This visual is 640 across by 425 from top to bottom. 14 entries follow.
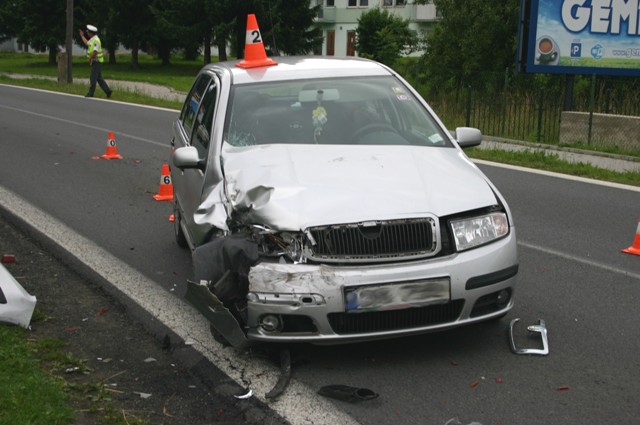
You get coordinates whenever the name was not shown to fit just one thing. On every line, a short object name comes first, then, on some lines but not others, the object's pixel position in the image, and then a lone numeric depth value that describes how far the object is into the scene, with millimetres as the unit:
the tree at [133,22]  54625
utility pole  35656
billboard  19125
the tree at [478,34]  31141
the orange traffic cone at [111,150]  14501
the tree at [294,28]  48969
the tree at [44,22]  56725
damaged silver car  5148
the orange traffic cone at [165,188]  10984
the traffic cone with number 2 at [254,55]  7480
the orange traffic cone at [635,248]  8320
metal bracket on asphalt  5559
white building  66750
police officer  27047
